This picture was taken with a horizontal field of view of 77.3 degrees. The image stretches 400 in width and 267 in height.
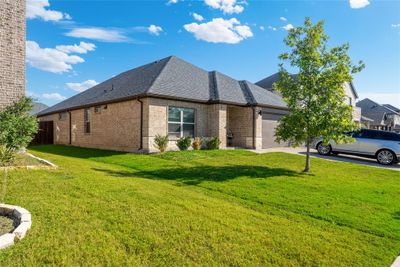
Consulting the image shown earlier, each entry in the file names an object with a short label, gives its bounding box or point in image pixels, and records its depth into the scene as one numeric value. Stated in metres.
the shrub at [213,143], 16.27
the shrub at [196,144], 15.95
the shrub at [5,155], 7.04
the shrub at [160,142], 14.28
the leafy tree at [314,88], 9.81
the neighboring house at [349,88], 33.93
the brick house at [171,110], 14.95
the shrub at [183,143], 15.14
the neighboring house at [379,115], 46.92
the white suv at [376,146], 13.40
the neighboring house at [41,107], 36.66
